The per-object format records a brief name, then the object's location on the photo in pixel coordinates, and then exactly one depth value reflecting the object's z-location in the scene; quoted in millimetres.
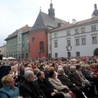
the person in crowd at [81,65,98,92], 4518
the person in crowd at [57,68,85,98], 3478
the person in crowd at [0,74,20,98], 2257
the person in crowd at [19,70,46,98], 2554
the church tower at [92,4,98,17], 33423
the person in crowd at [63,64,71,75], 4824
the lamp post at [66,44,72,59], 20622
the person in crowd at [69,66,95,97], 3904
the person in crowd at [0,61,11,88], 3225
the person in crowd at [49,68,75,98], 3233
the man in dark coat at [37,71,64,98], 3011
